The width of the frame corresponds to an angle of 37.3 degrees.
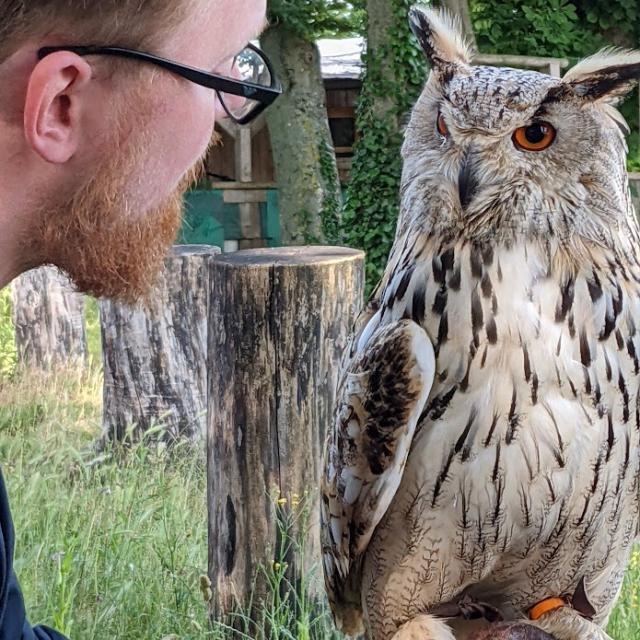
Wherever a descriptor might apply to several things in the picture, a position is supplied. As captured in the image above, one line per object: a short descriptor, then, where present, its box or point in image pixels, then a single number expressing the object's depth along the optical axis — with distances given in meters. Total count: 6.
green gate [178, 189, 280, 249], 13.95
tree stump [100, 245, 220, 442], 5.05
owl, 2.03
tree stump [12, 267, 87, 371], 6.91
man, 1.44
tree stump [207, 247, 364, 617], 2.97
